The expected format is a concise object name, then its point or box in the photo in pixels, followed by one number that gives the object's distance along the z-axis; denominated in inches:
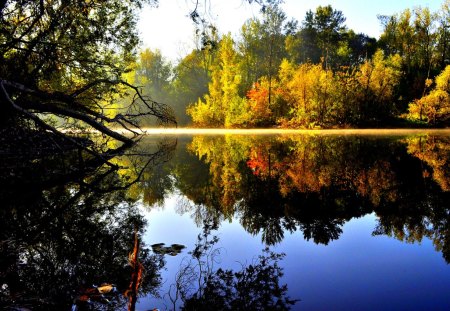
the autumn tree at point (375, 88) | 1517.0
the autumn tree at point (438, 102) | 1439.7
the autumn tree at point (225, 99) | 1648.6
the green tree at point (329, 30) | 2202.3
